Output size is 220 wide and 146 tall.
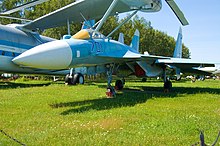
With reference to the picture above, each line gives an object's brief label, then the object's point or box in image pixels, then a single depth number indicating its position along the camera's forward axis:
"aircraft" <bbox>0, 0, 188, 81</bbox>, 15.51
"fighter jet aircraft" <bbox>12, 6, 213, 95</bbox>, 8.37
